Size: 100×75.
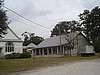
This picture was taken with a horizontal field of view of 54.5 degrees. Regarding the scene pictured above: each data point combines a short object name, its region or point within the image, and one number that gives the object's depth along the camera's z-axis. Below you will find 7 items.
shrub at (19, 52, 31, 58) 21.01
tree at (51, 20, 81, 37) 39.09
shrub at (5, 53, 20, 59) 20.37
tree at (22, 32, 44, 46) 51.87
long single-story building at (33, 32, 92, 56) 25.49
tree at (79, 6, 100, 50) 23.79
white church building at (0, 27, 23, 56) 21.98
